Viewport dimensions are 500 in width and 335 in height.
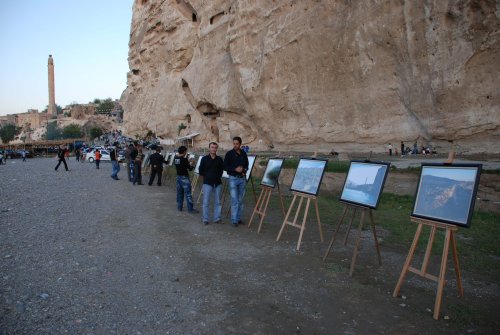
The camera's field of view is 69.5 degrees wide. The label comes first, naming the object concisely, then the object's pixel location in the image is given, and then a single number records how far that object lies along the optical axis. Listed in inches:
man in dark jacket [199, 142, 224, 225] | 328.9
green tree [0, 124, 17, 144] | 4079.7
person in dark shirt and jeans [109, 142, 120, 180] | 737.6
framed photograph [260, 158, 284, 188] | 316.5
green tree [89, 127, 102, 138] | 3786.9
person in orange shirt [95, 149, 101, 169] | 1046.0
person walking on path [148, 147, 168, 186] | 608.7
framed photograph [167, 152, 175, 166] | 672.2
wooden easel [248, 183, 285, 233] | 312.3
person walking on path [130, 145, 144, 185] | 636.1
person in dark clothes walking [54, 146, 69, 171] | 909.6
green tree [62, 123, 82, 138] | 3788.6
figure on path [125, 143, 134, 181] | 654.0
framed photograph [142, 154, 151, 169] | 868.7
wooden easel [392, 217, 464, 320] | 151.6
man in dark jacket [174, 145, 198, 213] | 380.5
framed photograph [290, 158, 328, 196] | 260.8
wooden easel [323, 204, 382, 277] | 199.5
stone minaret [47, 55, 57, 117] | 4779.5
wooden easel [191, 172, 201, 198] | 507.2
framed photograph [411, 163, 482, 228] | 159.3
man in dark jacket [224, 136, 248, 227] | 316.5
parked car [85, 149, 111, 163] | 1520.7
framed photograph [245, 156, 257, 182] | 352.3
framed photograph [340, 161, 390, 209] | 206.1
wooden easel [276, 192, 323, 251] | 246.5
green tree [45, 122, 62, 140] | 4108.0
